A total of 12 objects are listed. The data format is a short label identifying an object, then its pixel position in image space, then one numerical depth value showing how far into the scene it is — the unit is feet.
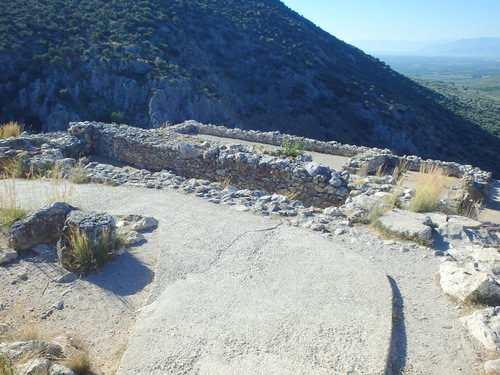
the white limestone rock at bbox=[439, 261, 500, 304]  11.27
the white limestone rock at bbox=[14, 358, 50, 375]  8.02
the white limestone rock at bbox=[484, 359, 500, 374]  8.81
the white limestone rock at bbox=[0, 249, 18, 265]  13.14
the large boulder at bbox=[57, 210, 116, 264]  13.02
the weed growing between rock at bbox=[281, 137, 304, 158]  35.47
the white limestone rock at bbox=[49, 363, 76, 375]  8.29
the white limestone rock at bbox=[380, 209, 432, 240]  15.98
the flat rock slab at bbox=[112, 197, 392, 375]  8.87
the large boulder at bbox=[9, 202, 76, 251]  13.62
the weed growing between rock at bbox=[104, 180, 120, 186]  22.64
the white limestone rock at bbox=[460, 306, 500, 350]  9.78
